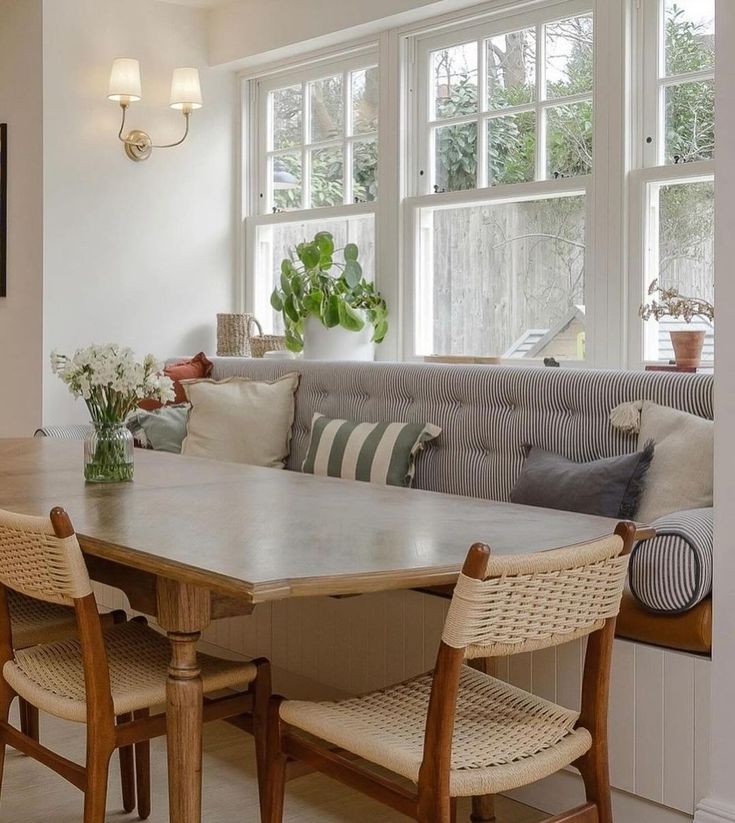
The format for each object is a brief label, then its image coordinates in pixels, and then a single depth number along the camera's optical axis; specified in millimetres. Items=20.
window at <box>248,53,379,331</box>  4938
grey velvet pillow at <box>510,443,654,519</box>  2852
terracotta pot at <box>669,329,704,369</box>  3441
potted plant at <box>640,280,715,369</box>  3443
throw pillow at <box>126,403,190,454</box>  4414
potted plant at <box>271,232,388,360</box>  4641
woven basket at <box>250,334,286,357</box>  5051
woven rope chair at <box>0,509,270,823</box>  1923
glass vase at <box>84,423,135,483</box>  2773
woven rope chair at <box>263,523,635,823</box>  1631
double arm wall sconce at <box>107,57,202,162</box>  4930
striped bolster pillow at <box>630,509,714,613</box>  2285
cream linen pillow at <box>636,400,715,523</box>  2768
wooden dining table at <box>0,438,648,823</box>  1729
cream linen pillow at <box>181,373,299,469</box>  4258
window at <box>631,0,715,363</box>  3660
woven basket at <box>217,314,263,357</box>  5266
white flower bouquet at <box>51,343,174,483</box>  2754
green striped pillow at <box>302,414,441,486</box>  3684
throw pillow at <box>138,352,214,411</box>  4785
